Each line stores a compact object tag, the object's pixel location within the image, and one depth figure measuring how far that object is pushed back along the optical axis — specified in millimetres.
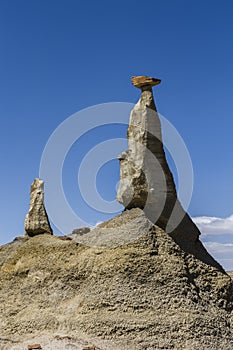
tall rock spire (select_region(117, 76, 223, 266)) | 23844
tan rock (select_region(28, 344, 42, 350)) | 20892
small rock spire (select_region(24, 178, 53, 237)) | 28391
